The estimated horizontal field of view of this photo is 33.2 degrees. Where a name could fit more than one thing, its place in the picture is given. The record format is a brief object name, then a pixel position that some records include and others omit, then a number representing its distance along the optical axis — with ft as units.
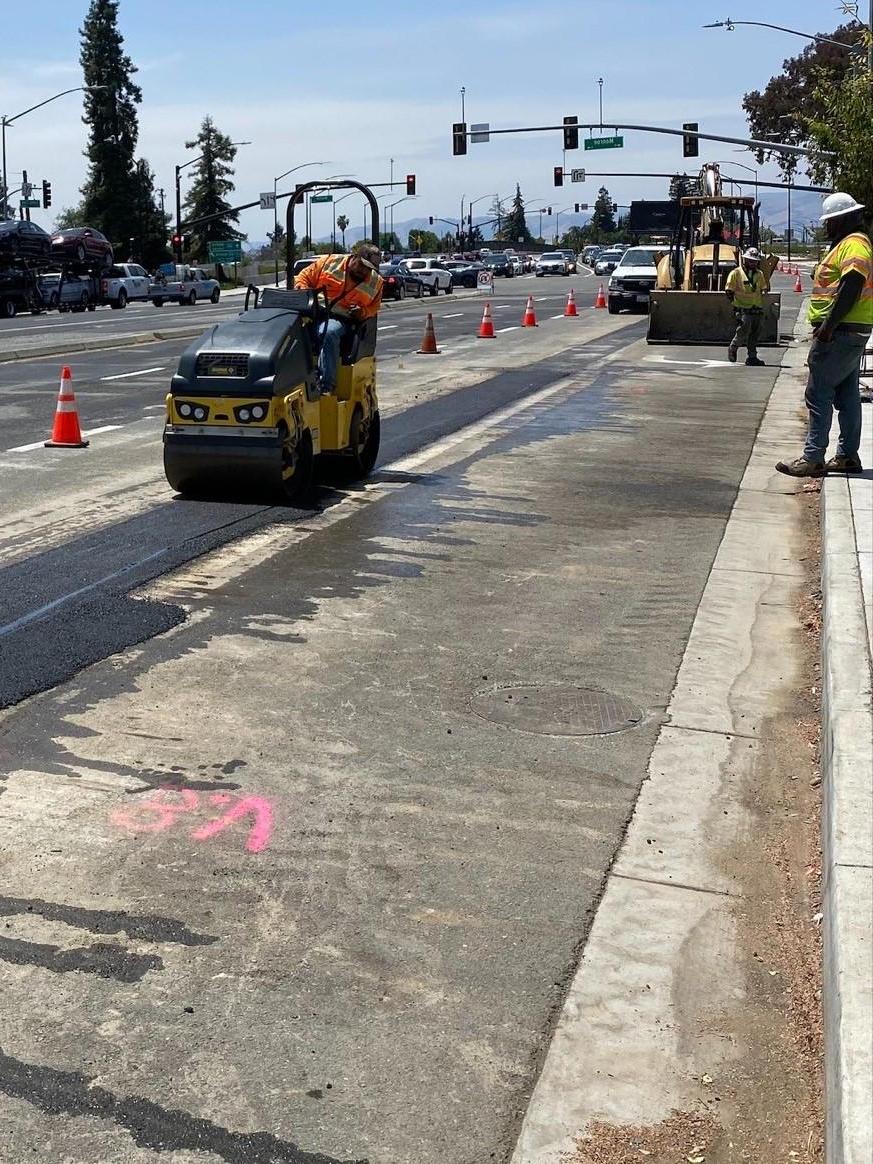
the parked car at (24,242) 159.94
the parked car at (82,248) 181.27
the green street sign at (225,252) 312.71
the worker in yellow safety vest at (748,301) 75.46
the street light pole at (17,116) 196.30
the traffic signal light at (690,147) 163.22
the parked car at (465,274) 248.52
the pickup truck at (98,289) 176.24
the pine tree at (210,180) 399.03
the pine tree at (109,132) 313.94
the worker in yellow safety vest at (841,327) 35.32
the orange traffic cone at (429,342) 87.62
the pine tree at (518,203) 648.38
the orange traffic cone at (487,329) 101.60
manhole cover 19.35
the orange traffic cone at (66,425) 44.96
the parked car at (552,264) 292.81
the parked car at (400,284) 192.24
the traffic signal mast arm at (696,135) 129.11
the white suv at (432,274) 218.18
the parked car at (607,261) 276.00
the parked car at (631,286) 132.77
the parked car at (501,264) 307.99
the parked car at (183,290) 199.00
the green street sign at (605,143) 204.95
